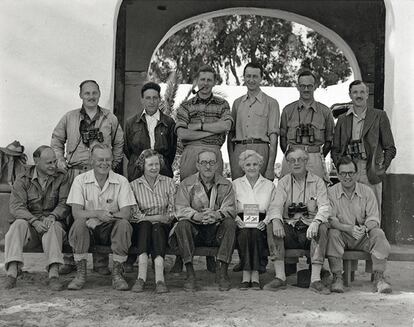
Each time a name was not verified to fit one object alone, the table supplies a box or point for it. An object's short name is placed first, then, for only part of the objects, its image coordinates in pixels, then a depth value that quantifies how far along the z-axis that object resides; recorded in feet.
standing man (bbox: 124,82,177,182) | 19.49
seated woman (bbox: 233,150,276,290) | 16.89
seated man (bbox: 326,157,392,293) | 16.83
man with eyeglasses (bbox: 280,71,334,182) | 19.69
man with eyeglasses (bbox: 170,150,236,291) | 16.72
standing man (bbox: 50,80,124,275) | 18.74
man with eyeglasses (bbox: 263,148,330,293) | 16.78
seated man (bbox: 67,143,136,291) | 16.51
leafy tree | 61.11
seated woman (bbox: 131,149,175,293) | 16.56
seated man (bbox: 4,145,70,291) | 16.52
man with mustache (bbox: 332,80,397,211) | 19.83
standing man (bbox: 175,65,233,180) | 18.99
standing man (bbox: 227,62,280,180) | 19.47
